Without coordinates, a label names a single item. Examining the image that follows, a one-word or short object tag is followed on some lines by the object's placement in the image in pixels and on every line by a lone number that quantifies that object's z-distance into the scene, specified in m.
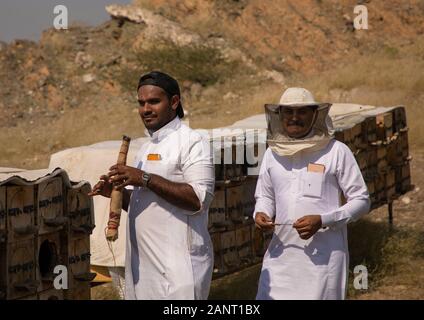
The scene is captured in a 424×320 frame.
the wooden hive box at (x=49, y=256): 9.99
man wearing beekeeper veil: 8.69
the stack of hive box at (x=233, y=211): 13.13
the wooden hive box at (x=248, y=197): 13.87
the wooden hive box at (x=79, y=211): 10.39
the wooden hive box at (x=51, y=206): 9.79
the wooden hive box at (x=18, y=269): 9.19
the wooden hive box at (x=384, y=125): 18.28
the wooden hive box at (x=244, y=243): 13.68
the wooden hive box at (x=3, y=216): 9.05
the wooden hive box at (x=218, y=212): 12.98
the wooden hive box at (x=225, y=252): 13.12
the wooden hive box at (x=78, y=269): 10.42
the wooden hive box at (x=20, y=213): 9.22
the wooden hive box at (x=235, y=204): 13.42
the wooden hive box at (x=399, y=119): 19.55
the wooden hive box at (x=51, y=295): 9.80
